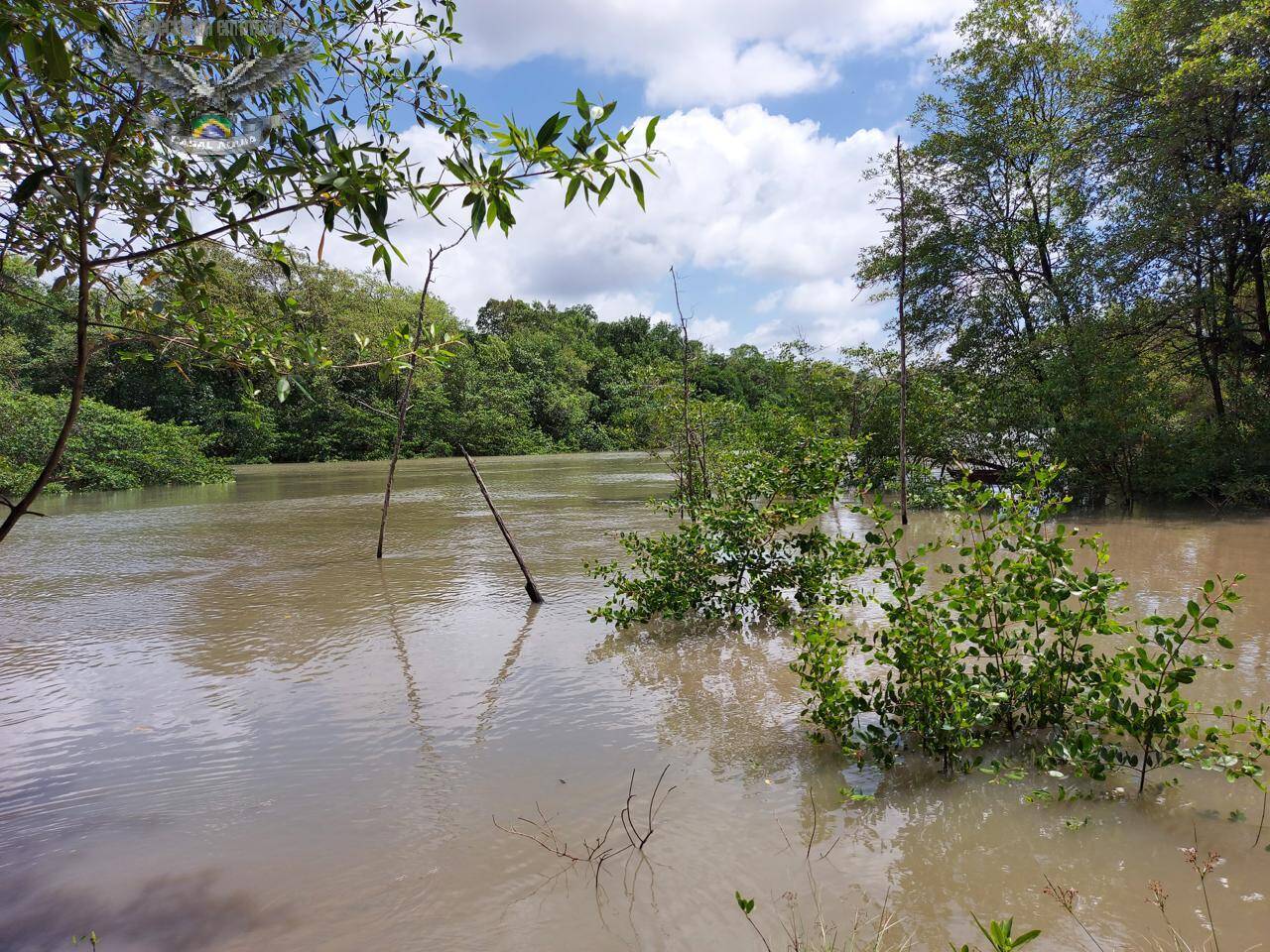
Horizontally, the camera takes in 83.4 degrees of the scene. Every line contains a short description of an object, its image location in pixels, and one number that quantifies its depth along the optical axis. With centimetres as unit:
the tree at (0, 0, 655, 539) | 214
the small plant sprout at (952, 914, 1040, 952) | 177
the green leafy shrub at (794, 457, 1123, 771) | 349
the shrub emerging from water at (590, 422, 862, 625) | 632
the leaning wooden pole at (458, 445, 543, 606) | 759
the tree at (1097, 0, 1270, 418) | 1166
